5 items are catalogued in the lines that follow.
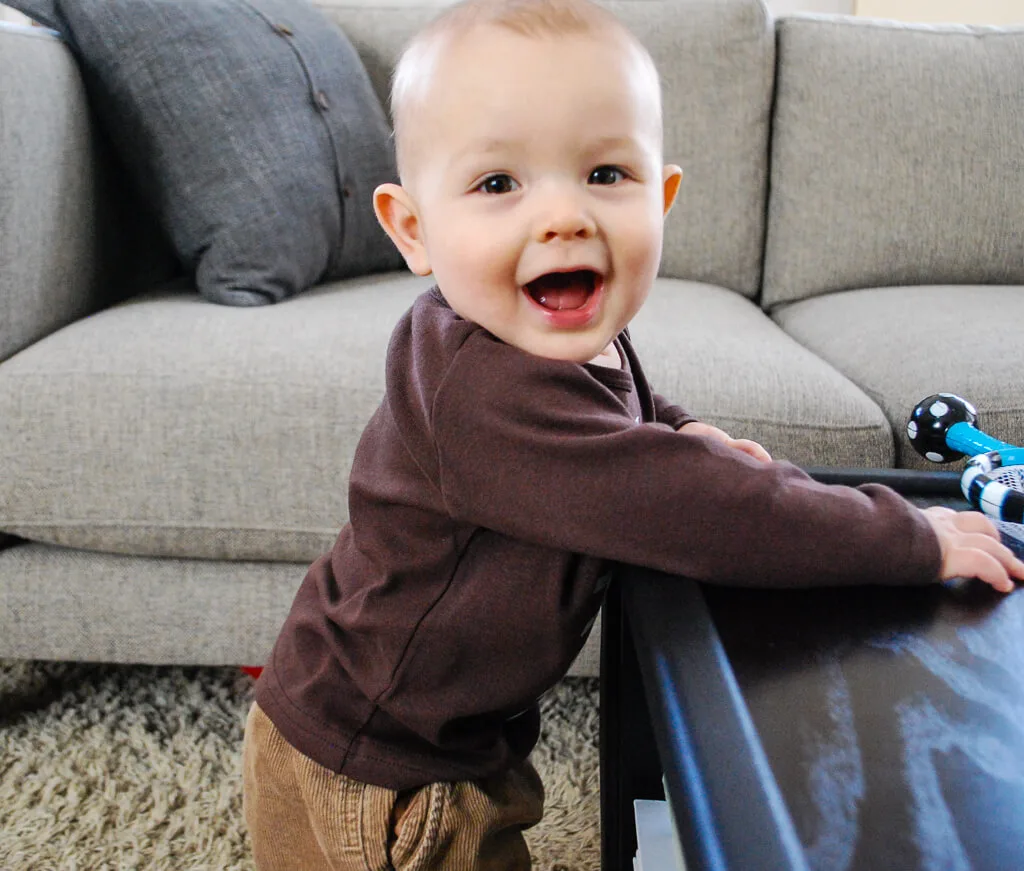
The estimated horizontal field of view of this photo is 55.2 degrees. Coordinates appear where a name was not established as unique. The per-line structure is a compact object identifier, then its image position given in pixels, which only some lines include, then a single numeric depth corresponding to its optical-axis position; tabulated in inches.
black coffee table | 14.9
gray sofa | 41.8
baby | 22.0
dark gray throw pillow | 51.1
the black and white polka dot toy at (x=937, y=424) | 29.3
